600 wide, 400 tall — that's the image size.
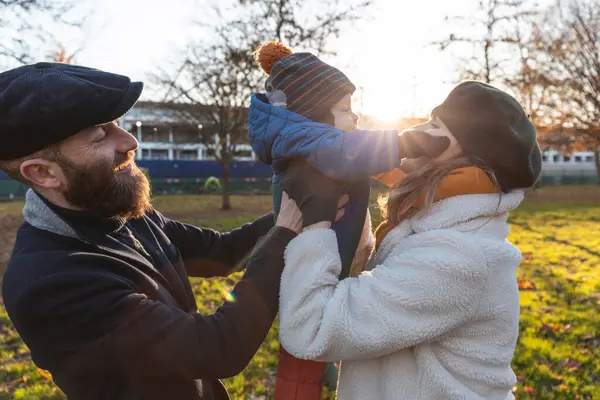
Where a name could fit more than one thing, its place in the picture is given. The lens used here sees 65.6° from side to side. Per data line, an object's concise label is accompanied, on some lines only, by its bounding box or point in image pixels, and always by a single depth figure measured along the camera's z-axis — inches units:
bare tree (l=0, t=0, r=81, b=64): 355.9
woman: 54.7
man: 54.4
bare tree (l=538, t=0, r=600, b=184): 624.1
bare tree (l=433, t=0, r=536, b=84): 781.9
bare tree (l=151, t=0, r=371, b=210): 595.2
